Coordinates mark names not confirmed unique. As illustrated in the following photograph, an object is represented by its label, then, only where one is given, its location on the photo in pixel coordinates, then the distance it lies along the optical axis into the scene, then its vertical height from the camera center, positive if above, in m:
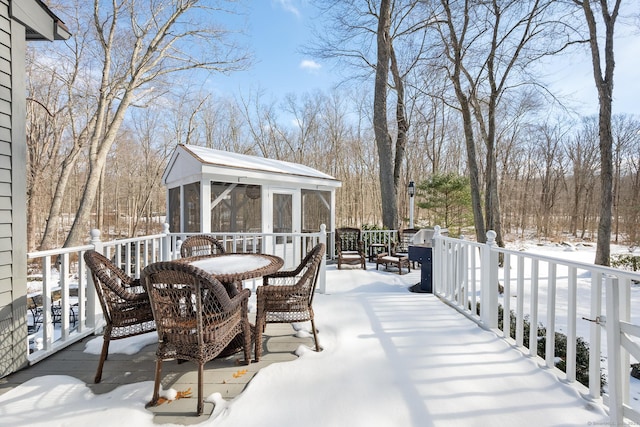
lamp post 9.12 +0.73
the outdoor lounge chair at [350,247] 6.68 -0.83
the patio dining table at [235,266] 2.40 -0.46
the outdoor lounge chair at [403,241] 7.94 -0.68
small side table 7.58 -0.97
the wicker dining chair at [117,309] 2.25 -0.75
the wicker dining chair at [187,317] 1.87 -0.67
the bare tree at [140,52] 10.63 +6.39
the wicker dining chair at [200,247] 3.67 -0.40
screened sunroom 6.18 +0.53
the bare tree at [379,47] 9.21 +5.58
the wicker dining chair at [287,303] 2.58 -0.77
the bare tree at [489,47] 6.35 +3.75
